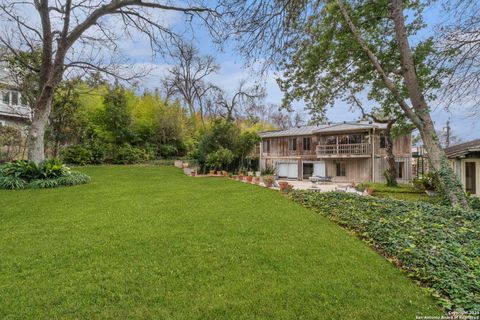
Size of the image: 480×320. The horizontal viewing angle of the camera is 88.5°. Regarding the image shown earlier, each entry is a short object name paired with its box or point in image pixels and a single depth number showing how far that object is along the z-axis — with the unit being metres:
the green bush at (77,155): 18.39
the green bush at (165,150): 24.12
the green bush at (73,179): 10.25
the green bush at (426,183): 10.92
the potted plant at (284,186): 10.62
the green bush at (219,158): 17.09
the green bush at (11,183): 9.39
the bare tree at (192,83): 28.38
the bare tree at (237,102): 27.09
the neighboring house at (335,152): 19.02
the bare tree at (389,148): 14.59
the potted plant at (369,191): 10.87
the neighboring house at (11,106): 17.03
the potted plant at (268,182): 12.34
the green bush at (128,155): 20.80
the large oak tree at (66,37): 10.38
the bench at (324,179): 19.44
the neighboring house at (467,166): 10.32
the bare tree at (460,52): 6.06
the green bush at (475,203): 7.11
